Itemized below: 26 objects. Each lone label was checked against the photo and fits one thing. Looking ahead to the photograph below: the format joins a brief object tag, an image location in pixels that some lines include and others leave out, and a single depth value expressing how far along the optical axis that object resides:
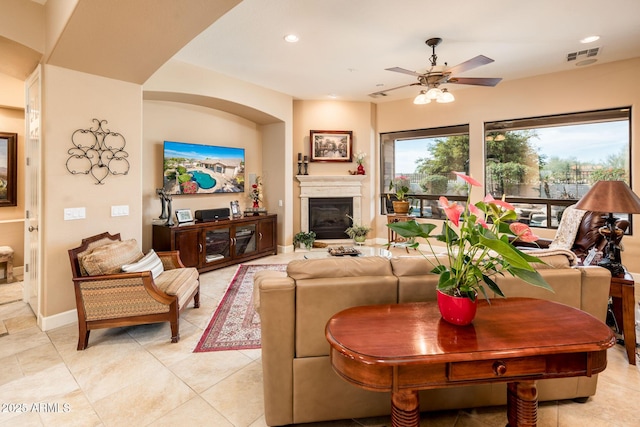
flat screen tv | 4.98
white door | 3.15
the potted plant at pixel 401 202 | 6.17
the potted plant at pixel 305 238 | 6.32
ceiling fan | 3.69
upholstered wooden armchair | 2.65
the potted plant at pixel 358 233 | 5.43
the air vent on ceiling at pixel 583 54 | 4.19
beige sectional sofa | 1.70
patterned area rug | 2.74
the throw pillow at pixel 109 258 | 2.67
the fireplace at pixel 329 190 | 6.56
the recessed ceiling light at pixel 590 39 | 3.82
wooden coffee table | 1.19
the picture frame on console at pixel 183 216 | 4.69
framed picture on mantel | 6.59
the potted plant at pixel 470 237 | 1.33
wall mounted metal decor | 3.14
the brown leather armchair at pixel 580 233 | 3.36
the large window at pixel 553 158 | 4.79
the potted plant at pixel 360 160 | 6.62
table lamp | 2.54
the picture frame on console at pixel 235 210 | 5.77
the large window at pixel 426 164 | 6.21
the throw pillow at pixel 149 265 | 2.77
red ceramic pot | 1.36
